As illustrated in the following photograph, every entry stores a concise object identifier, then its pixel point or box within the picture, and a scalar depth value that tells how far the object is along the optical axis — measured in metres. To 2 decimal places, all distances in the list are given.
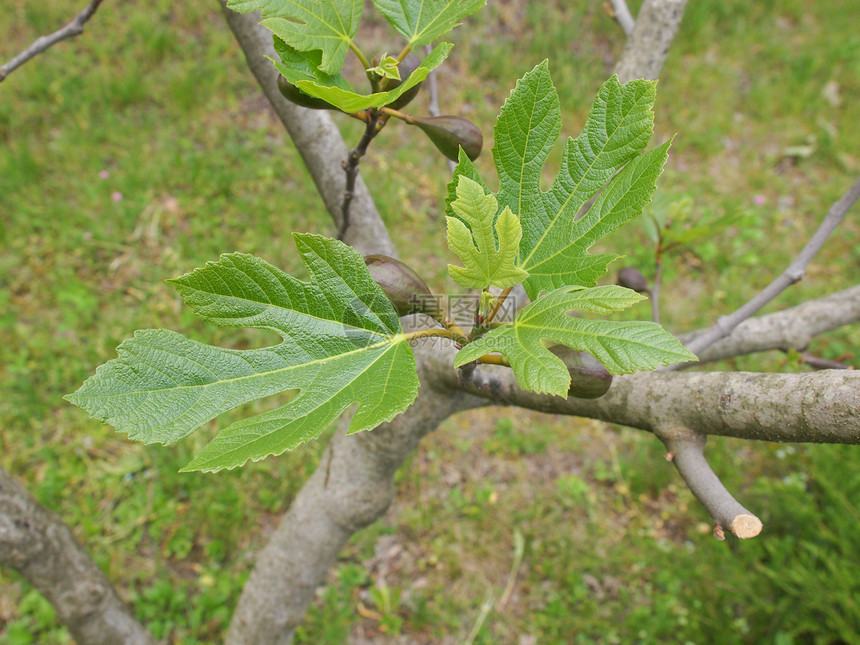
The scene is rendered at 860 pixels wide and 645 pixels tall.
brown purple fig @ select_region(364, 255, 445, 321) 0.32
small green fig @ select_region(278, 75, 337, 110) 0.33
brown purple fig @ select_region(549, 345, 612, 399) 0.31
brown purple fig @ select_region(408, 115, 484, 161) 0.35
